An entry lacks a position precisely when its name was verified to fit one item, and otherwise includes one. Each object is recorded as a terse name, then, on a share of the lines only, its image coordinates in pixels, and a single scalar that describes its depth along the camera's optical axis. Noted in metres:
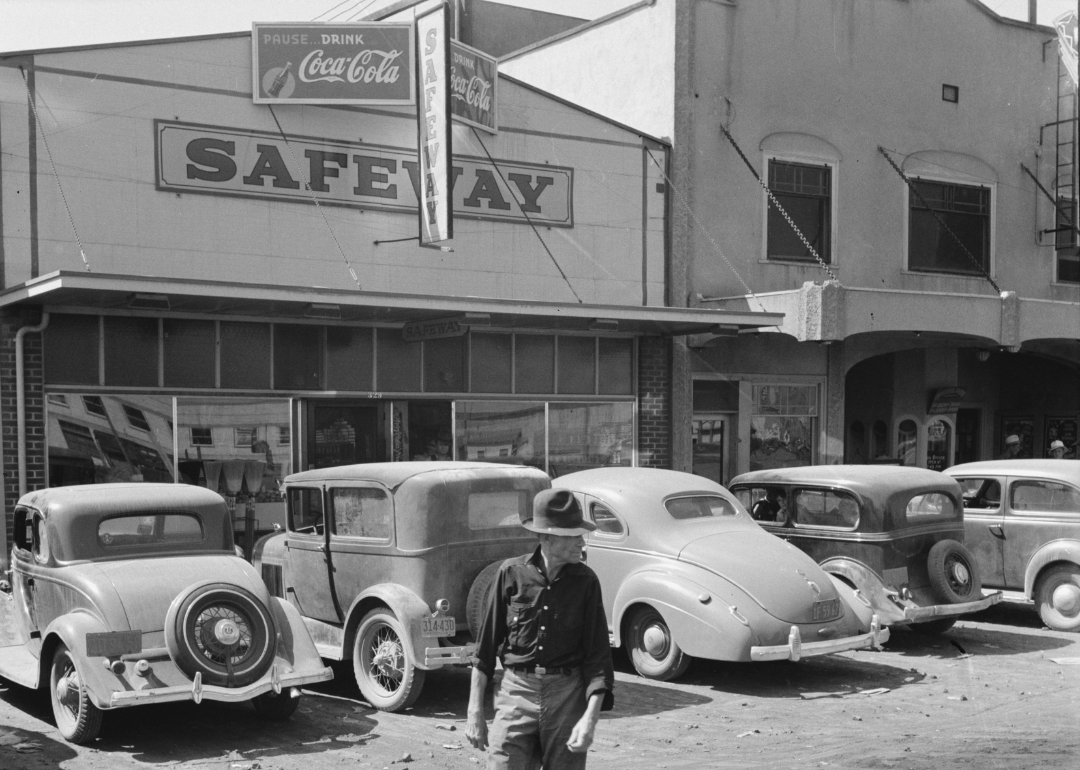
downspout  12.51
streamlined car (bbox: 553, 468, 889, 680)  9.45
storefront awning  11.76
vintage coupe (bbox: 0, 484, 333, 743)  7.59
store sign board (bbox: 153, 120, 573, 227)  13.84
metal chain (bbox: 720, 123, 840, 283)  17.80
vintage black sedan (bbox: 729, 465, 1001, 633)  11.15
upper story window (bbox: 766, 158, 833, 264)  18.31
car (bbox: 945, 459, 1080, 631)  12.46
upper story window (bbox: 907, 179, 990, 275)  19.69
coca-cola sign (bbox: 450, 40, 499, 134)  15.32
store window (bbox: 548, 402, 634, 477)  16.48
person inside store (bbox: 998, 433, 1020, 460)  19.80
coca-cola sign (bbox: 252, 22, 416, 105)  14.28
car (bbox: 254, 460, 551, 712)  8.84
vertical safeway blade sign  13.96
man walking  5.08
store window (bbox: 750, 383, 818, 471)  18.27
